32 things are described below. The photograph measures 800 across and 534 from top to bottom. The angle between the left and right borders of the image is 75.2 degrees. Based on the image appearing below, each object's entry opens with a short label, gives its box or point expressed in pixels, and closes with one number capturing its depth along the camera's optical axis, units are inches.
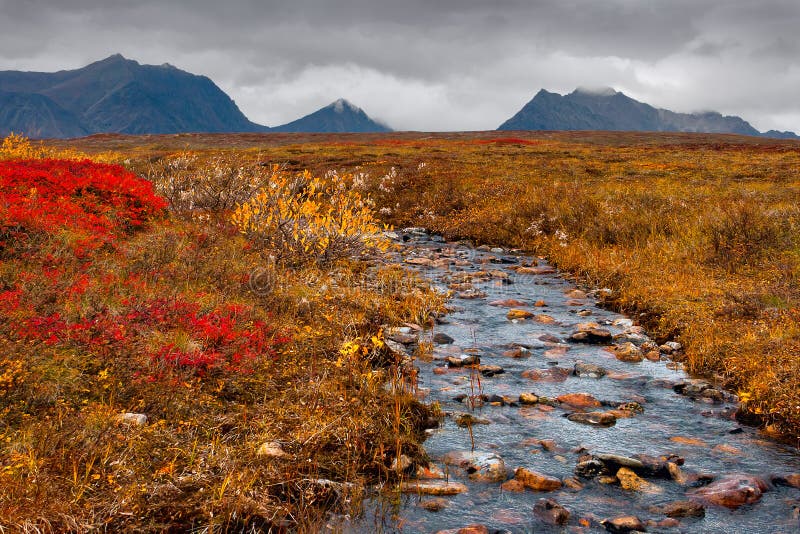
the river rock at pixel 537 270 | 587.5
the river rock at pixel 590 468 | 208.1
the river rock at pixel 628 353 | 332.5
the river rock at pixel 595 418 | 251.6
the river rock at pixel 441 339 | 362.6
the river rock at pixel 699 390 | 276.8
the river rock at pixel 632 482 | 199.6
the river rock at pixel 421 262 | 616.1
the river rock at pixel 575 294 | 485.1
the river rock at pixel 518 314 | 424.2
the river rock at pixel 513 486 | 197.6
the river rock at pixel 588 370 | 310.5
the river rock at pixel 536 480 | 199.3
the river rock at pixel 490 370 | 310.8
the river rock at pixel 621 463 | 210.5
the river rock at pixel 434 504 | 185.9
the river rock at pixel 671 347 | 342.3
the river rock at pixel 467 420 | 249.1
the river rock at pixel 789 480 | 200.0
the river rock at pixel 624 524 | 174.2
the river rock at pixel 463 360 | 323.0
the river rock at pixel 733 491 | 190.2
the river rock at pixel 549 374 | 306.2
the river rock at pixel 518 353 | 340.8
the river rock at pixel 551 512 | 179.6
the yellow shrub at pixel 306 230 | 490.9
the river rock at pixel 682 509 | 183.5
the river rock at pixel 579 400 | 271.0
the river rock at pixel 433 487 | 195.6
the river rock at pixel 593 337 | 367.9
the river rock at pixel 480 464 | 205.2
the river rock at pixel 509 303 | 458.0
